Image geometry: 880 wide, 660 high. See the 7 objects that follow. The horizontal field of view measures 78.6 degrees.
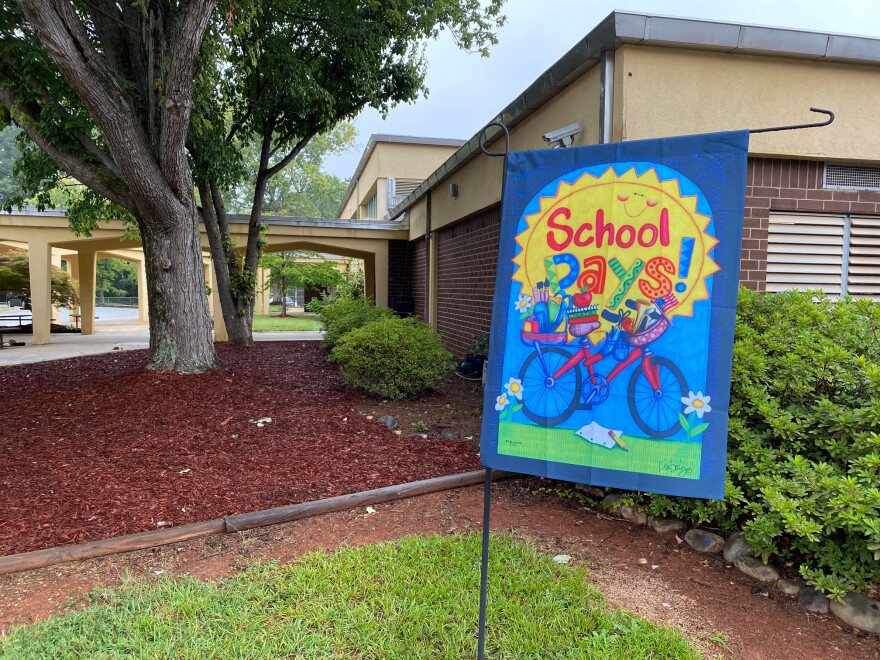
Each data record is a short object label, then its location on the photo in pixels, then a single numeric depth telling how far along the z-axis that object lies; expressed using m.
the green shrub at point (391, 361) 6.57
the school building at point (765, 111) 4.59
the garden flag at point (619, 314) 2.18
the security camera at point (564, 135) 5.02
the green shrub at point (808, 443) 2.37
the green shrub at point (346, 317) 9.95
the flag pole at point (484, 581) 1.99
